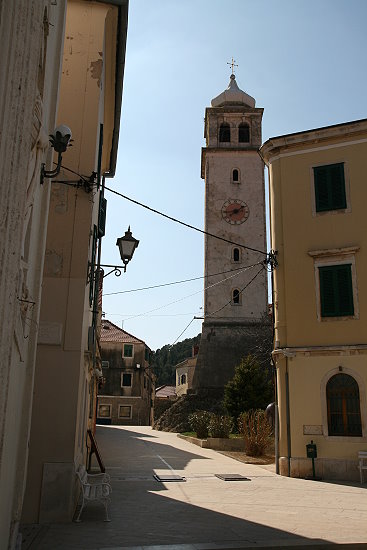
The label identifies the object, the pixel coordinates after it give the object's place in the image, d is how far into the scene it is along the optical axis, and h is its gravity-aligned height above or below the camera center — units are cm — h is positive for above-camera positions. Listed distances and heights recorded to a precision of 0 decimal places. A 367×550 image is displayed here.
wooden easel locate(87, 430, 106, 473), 1179 -85
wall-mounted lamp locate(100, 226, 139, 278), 1020 +306
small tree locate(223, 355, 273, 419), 2941 +113
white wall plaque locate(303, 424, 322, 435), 1499 -46
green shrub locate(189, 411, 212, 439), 2692 -69
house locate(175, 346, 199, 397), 5933 +431
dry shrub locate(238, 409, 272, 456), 2058 -84
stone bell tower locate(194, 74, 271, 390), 3953 +1351
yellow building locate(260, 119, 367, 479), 1492 +345
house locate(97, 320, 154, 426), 4818 +246
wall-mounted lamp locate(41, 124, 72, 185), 637 +316
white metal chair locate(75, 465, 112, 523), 850 -130
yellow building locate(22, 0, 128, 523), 834 +235
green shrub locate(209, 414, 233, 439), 2488 -72
